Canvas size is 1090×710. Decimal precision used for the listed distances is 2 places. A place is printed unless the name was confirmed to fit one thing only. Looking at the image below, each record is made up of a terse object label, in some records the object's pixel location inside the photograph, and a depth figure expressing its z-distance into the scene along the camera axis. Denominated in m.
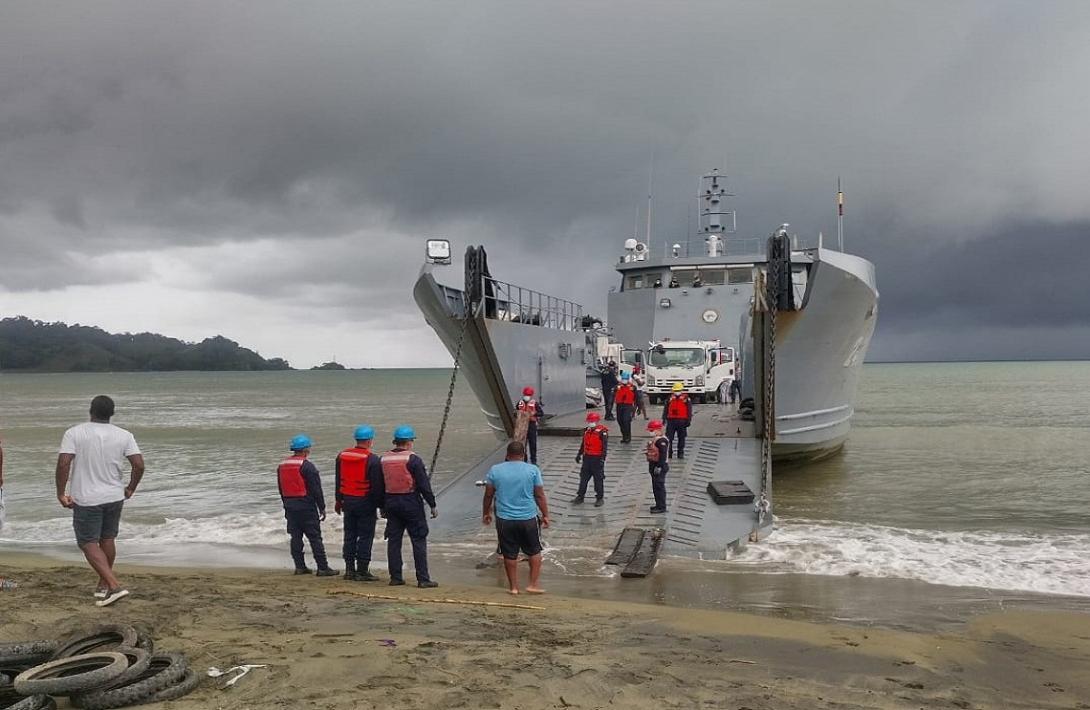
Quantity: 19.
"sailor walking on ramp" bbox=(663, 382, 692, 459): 11.26
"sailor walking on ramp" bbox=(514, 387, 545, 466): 10.77
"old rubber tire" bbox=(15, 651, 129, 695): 3.36
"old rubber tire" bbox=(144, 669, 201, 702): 3.41
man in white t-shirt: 5.27
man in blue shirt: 6.36
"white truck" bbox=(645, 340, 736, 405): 17.58
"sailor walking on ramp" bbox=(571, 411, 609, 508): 9.28
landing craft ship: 9.33
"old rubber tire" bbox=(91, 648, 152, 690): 3.48
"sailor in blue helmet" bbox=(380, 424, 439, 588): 6.51
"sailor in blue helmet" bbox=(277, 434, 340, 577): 6.84
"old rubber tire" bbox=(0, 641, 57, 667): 3.90
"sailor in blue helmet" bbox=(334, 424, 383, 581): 6.75
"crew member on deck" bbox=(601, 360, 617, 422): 15.54
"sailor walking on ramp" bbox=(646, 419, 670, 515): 8.93
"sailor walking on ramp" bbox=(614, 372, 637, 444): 12.14
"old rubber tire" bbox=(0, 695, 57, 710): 3.22
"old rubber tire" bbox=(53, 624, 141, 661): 4.01
